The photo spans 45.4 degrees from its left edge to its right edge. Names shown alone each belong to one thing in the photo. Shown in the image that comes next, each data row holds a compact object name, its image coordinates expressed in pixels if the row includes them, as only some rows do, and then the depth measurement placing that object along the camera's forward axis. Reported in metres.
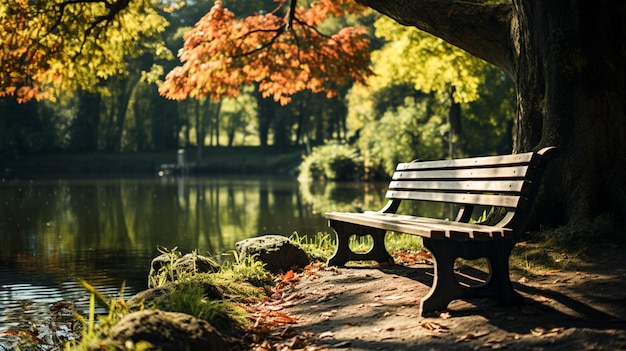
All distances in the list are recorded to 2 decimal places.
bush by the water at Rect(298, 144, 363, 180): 40.94
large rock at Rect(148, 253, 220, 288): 7.83
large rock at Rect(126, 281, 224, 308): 5.80
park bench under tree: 5.49
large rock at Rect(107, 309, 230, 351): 4.23
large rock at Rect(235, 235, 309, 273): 8.57
